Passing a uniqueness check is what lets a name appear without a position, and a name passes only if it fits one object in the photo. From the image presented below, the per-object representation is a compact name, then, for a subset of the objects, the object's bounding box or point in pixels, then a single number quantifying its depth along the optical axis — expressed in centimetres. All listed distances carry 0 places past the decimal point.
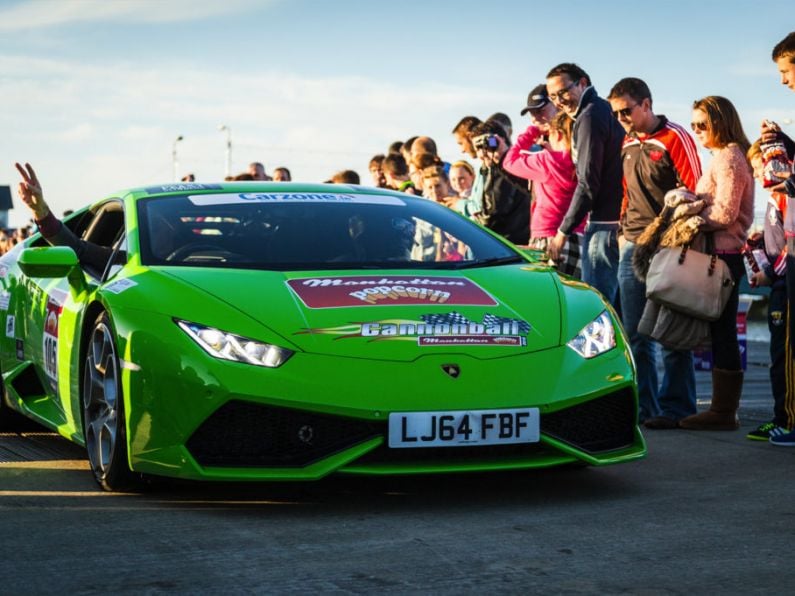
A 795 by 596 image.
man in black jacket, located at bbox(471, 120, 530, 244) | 878
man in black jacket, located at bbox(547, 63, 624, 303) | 779
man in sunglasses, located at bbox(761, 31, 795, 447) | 634
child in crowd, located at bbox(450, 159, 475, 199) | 1021
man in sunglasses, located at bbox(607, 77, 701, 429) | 735
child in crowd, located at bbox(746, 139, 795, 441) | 670
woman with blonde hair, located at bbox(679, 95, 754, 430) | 696
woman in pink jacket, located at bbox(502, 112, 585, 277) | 826
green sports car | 464
